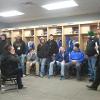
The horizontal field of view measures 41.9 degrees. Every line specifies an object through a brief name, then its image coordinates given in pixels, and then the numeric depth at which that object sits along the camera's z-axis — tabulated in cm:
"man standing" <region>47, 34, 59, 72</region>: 476
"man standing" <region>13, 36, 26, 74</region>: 508
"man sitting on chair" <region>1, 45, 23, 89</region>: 320
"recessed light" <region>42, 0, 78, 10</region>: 445
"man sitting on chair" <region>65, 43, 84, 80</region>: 448
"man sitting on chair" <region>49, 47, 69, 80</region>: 466
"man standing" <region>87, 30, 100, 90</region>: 321
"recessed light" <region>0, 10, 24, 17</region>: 565
